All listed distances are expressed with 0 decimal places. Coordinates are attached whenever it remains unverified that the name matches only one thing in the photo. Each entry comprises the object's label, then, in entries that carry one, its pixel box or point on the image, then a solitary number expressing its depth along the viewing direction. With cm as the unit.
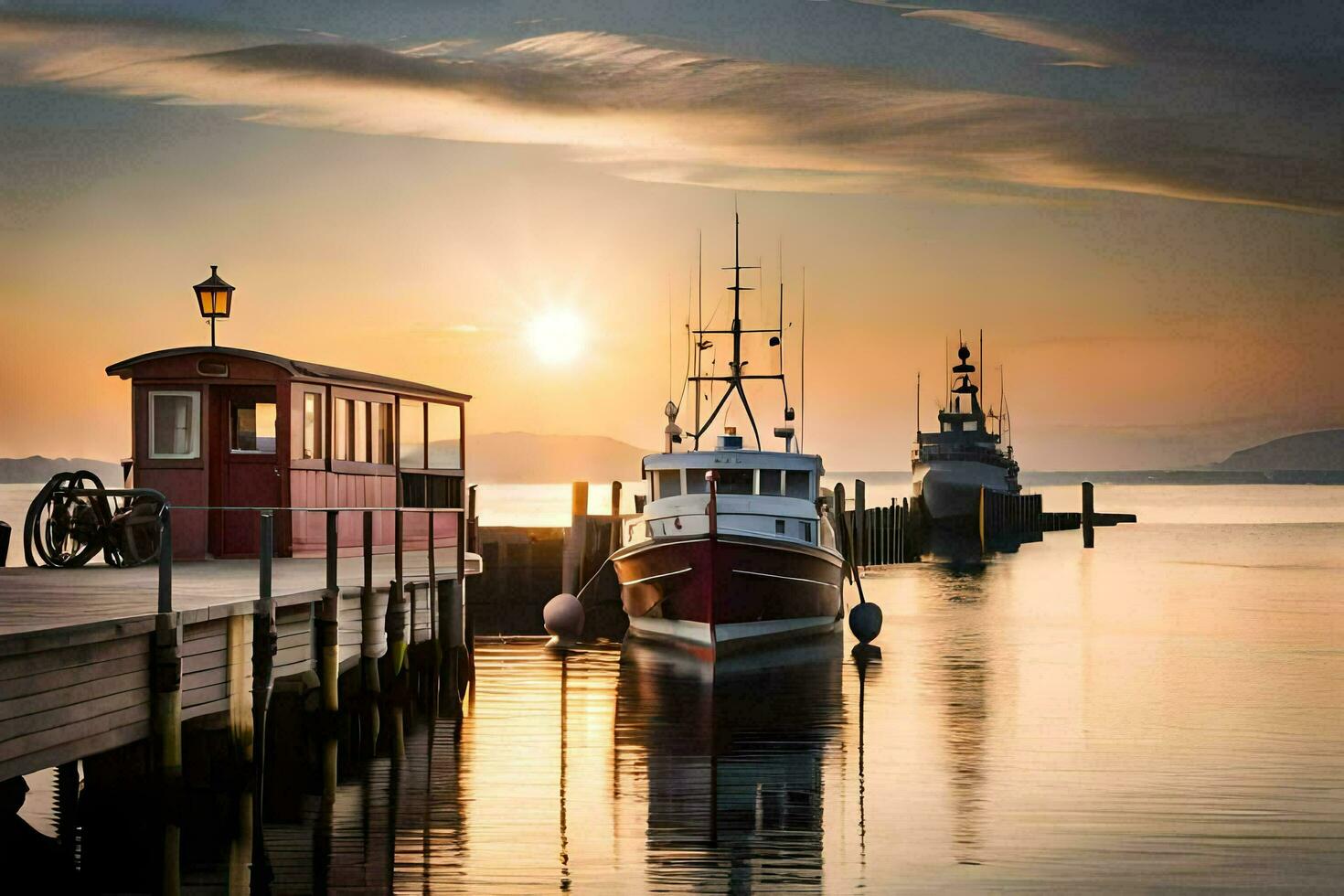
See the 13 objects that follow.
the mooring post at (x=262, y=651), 1314
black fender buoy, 2652
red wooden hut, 1992
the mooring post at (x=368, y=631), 1675
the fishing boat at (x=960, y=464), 7031
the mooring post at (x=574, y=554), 2959
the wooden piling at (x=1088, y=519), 7456
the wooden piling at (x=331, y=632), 1536
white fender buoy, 2678
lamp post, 2025
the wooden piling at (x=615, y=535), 2962
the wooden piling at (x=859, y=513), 4820
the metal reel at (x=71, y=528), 1892
